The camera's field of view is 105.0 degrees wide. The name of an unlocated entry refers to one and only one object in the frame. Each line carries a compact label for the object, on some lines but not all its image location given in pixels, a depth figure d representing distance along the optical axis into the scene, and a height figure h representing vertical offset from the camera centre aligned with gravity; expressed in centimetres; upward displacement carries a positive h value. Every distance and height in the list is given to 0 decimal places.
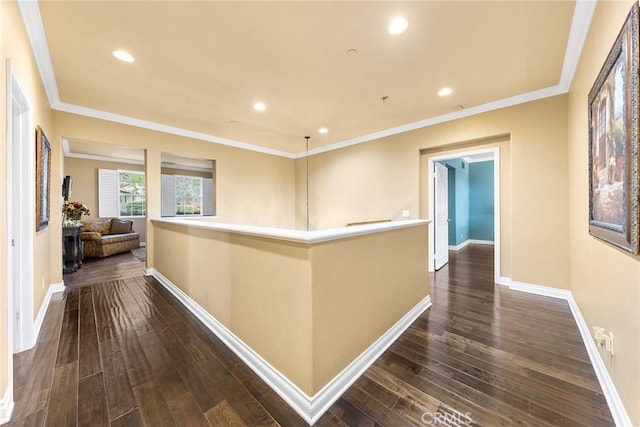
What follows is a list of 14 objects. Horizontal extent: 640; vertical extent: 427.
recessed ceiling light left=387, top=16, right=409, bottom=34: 198 +156
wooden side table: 452 -61
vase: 479 -10
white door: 450 -6
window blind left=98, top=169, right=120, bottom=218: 691 +63
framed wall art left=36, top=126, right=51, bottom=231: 247 +40
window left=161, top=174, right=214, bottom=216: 780 +65
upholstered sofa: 577 -56
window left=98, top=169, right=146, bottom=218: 696 +64
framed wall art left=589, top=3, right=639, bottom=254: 119 +40
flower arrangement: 481 +8
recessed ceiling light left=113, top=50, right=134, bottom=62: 236 +157
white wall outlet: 155 -84
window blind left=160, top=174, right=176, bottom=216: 772 +62
